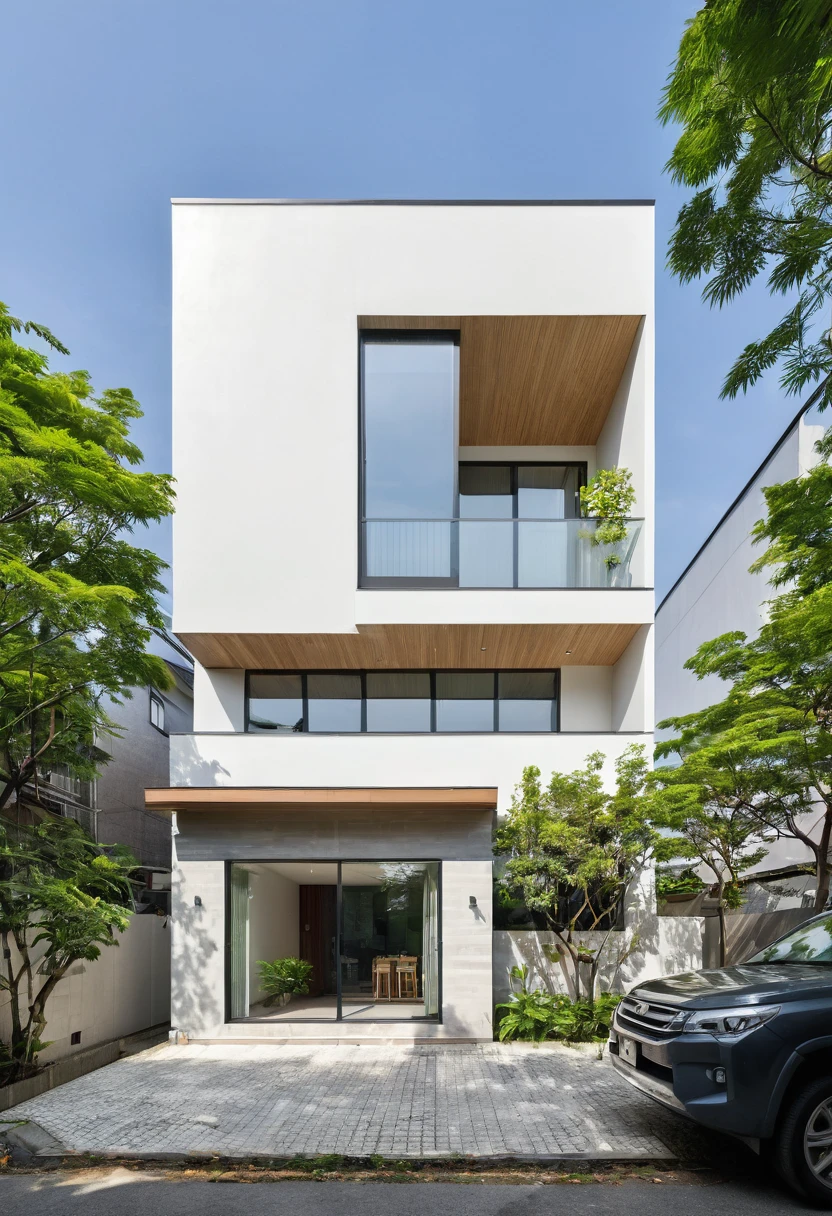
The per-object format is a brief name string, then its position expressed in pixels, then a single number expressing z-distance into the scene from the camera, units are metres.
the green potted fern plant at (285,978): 11.27
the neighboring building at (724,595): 17.12
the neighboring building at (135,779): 14.73
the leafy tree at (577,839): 10.41
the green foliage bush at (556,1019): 10.35
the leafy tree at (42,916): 8.52
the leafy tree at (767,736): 9.45
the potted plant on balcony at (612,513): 12.39
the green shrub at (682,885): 13.66
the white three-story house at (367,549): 11.41
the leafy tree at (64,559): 8.24
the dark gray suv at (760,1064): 4.90
